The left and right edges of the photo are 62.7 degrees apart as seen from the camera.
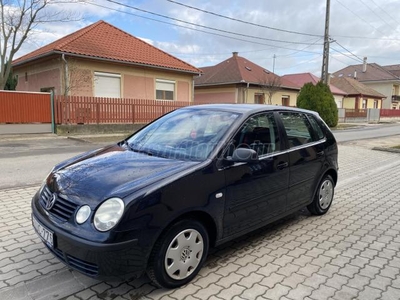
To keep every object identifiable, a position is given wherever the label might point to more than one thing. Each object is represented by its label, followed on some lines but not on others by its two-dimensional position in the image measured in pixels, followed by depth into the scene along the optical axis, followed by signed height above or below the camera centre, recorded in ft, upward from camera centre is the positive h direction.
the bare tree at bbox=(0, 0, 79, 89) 58.85 +13.54
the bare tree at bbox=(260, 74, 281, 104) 97.60 +8.22
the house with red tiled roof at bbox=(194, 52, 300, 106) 96.17 +8.37
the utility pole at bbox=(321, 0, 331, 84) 77.74 +16.87
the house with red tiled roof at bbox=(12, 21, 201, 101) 57.67 +8.33
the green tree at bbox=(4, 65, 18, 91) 71.31 +5.82
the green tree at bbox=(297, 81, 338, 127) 80.59 +3.42
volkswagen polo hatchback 7.97 -2.24
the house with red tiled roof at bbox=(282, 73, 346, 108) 150.61 +16.29
